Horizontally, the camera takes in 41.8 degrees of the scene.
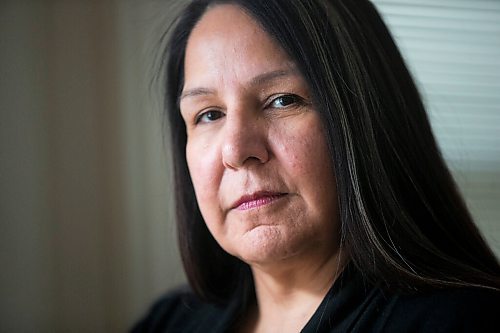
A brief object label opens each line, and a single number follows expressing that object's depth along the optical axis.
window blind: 1.80
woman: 1.03
